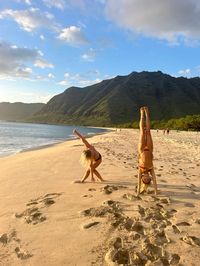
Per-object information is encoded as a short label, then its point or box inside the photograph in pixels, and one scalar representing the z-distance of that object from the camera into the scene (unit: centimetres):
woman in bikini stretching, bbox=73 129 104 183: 667
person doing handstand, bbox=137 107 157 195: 548
